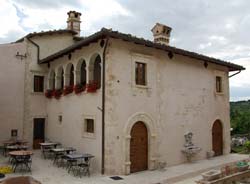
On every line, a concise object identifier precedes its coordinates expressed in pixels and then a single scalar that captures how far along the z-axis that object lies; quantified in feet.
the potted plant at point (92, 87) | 40.05
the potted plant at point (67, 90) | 48.01
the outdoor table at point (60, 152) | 43.83
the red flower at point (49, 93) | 55.93
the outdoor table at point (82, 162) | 37.40
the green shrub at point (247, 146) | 62.08
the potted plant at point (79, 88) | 44.47
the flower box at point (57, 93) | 52.44
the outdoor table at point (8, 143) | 50.36
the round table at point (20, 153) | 37.65
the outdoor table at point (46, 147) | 48.79
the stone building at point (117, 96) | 38.60
